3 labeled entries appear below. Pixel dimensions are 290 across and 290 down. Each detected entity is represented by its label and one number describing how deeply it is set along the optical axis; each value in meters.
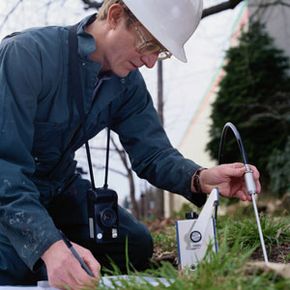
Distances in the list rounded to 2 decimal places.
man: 1.90
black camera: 2.35
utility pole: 8.05
